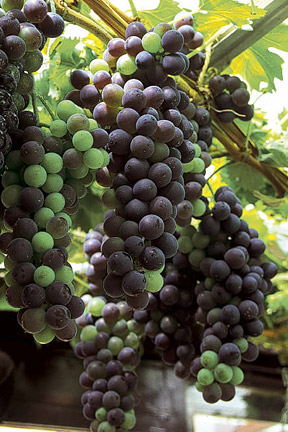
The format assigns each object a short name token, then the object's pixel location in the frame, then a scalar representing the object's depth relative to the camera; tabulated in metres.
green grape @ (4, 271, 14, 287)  0.73
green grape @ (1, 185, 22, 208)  0.75
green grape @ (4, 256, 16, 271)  0.73
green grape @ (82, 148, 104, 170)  0.77
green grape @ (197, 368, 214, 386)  0.90
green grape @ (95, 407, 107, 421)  0.95
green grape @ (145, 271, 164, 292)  0.76
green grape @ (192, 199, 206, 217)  0.91
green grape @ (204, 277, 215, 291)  0.94
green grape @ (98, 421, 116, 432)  0.95
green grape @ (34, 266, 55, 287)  0.71
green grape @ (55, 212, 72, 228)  0.75
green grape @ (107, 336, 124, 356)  1.00
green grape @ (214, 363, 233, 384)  0.90
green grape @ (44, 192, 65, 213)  0.75
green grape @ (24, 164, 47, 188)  0.74
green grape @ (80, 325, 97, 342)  1.00
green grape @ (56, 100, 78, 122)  0.78
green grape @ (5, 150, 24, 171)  0.76
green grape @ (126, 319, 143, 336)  1.01
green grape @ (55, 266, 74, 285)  0.73
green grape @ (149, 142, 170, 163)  0.79
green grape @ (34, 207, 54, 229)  0.74
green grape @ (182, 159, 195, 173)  0.88
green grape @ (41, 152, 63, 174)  0.75
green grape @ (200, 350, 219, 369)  0.91
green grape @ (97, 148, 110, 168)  0.78
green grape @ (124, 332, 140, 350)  1.01
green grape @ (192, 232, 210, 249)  0.96
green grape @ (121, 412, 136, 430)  0.96
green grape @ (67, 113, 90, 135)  0.77
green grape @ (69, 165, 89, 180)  0.78
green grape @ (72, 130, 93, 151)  0.77
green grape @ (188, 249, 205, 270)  0.96
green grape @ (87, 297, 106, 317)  1.01
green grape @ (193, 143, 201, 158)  0.90
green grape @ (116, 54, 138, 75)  0.82
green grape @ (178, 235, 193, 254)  0.97
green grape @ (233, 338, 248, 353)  0.92
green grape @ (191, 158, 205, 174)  0.89
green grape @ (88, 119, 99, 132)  0.79
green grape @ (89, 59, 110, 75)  0.84
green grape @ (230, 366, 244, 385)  0.91
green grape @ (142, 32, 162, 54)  0.81
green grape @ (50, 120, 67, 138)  0.78
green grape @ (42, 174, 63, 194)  0.75
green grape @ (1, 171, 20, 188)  0.76
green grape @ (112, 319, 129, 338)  1.01
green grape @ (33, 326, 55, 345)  0.72
